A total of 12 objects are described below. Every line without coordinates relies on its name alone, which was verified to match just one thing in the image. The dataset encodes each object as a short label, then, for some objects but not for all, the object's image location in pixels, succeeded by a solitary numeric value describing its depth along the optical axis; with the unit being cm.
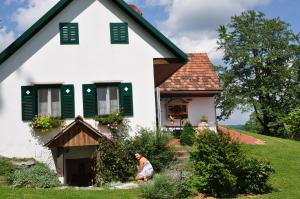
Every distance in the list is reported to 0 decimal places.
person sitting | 1438
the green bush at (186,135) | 1911
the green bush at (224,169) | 1237
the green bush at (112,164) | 1517
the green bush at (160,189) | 1170
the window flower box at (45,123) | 1659
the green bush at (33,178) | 1406
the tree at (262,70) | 3678
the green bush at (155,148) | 1579
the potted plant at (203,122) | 2239
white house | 1694
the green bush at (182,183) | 1223
